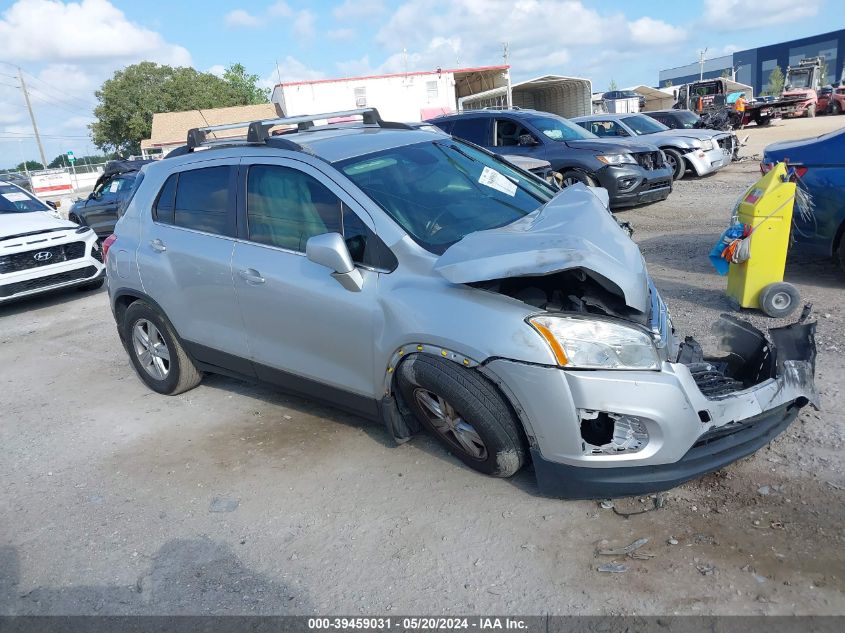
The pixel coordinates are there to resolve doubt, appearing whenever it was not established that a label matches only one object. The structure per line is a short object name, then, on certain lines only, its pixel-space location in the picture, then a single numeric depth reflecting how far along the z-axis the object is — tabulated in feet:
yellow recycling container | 17.52
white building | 125.59
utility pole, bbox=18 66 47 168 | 170.46
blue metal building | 247.09
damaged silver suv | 9.63
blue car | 19.25
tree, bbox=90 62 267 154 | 192.34
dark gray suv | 36.50
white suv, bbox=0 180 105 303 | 28.25
